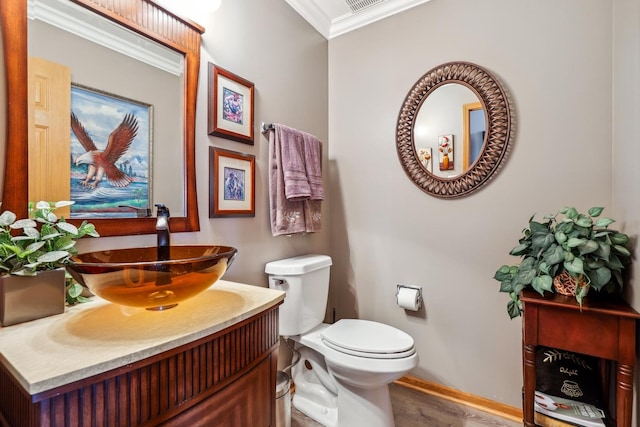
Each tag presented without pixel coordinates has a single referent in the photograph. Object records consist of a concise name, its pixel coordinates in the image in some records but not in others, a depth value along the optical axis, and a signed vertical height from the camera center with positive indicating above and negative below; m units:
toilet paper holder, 1.84 -0.48
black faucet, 0.89 -0.07
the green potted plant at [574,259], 1.07 -0.17
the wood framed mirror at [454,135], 1.61 +0.45
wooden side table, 1.02 -0.44
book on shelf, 1.13 -0.79
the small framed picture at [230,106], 1.36 +0.52
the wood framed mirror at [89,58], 0.82 +0.40
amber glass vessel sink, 0.64 -0.15
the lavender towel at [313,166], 1.79 +0.29
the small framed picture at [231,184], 1.37 +0.14
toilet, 1.34 -0.67
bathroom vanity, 0.49 -0.30
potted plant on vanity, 0.69 -0.13
